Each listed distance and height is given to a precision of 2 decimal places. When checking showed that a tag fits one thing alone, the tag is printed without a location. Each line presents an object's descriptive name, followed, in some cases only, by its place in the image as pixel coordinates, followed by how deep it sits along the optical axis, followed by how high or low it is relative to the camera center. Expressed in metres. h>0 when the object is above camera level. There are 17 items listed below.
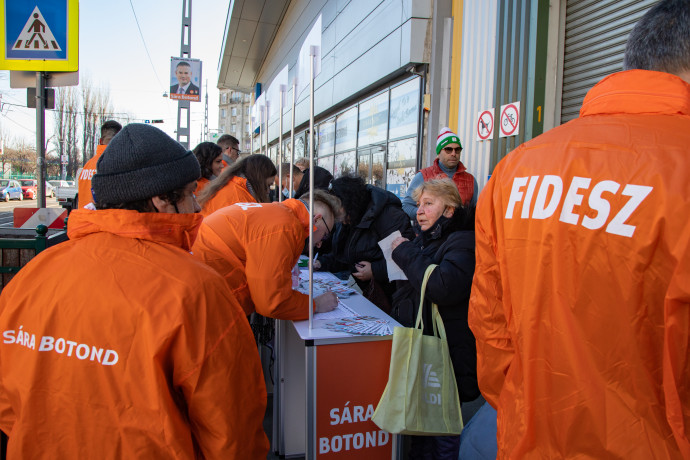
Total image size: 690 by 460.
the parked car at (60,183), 38.63 +0.92
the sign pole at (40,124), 4.39 +0.62
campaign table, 2.36 -0.91
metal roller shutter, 3.86 +1.42
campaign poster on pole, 12.33 +2.99
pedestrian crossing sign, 4.31 +1.38
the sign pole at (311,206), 2.44 -0.02
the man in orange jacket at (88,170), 4.87 +0.25
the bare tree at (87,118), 41.97 +6.51
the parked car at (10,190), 33.41 +0.15
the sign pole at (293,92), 3.09 +0.70
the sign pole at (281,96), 3.59 +0.76
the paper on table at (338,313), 2.71 -0.61
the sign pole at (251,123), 6.25 +0.98
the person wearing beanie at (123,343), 1.14 -0.34
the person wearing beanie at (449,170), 4.93 +0.37
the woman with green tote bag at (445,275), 2.35 -0.33
